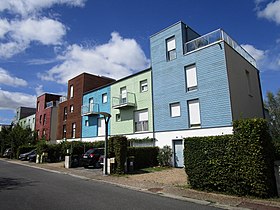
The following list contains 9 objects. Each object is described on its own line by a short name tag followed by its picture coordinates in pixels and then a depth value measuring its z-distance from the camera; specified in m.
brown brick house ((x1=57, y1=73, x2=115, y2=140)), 30.17
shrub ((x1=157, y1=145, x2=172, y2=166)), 18.11
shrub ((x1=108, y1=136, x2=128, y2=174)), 14.13
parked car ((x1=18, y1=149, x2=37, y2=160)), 27.21
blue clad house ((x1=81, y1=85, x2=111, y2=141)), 26.06
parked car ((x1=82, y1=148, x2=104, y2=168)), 17.25
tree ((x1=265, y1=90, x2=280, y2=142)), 34.88
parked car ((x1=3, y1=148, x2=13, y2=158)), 33.84
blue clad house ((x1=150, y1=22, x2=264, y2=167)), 15.99
